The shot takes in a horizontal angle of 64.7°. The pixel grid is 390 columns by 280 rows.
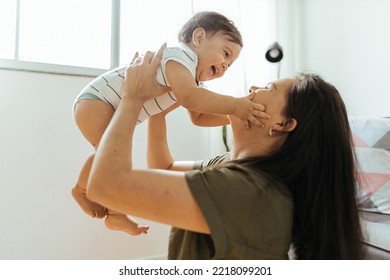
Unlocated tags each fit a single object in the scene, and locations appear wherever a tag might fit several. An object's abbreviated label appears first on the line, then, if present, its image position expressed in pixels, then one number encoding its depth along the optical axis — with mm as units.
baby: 902
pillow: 1289
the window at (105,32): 1782
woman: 646
